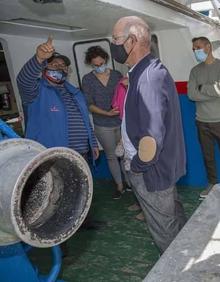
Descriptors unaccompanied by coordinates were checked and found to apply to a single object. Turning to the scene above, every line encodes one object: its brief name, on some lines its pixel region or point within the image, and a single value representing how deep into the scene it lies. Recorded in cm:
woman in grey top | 345
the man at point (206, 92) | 324
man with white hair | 174
